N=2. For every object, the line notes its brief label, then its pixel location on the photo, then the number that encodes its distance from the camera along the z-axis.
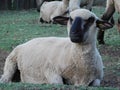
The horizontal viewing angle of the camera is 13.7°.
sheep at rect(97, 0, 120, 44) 12.76
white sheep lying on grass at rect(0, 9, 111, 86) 6.89
